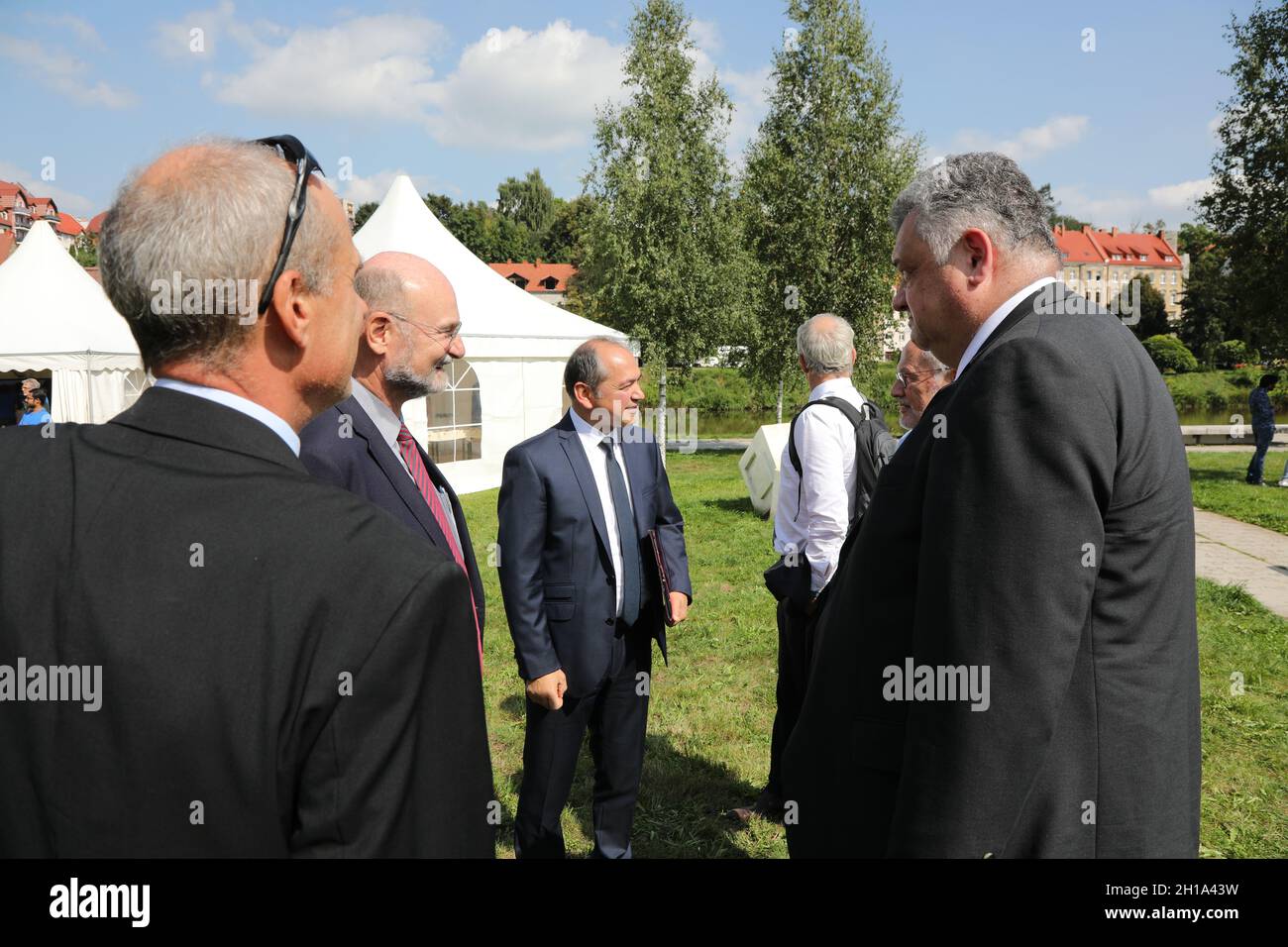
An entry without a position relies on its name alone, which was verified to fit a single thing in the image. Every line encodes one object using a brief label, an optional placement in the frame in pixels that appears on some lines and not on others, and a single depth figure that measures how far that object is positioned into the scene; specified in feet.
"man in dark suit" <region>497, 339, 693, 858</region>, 12.03
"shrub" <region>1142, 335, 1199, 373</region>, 181.78
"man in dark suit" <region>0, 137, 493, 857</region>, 3.24
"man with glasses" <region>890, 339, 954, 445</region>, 13.46
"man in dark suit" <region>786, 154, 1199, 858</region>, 5.06
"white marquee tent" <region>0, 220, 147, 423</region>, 49.80
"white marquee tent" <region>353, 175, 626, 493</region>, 52.90
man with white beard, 8.05
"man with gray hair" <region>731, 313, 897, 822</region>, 13.56
